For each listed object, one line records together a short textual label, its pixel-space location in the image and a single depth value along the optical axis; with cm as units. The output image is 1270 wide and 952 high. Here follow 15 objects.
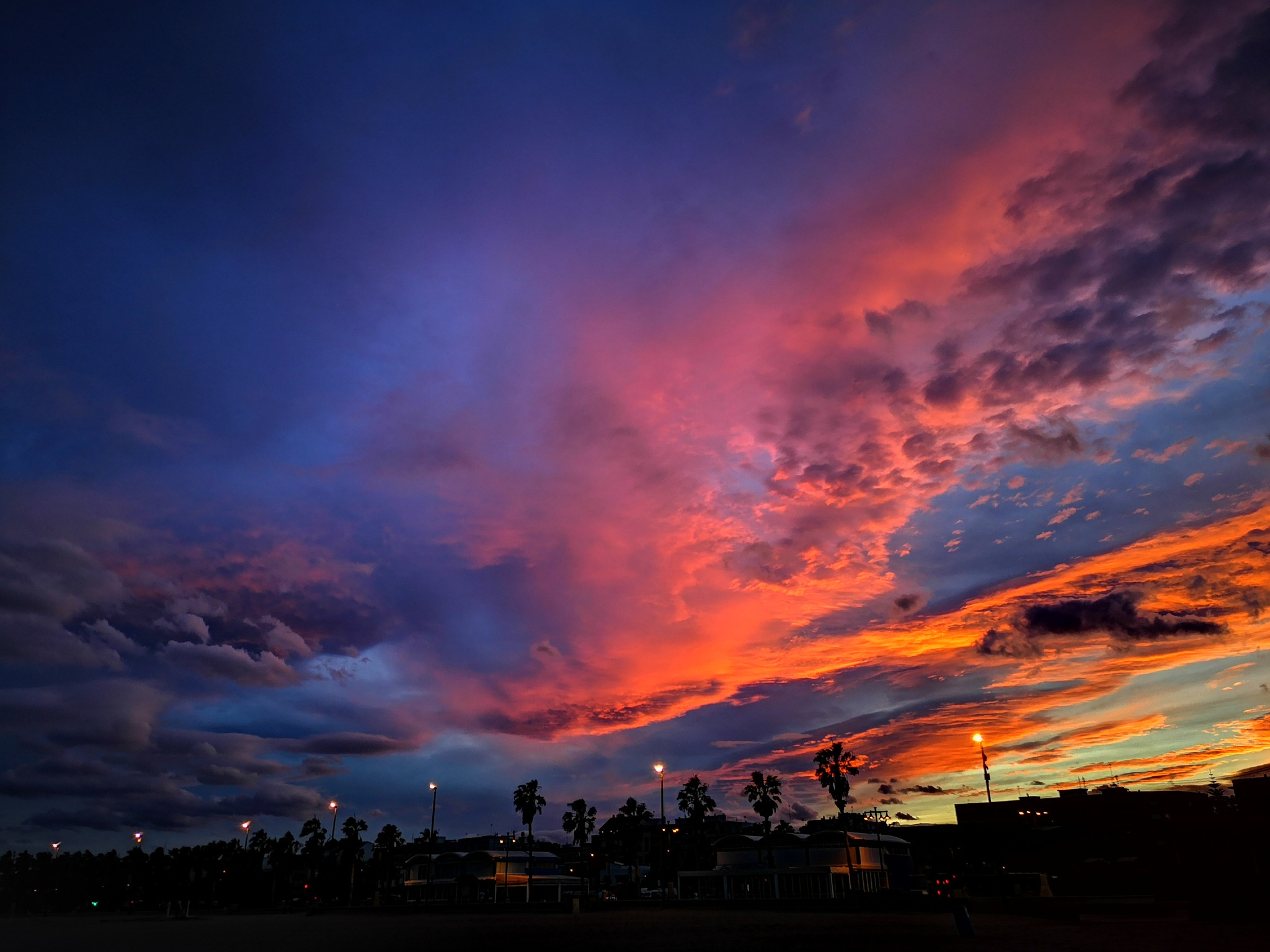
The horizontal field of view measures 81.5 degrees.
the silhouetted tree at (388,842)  13838
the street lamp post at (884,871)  7804
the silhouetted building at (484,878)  9994
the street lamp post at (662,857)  6279
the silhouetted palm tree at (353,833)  12862
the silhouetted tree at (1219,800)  11245
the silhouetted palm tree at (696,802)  9675
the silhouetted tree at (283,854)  13638
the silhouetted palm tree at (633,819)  10250
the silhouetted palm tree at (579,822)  11275
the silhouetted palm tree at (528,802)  10288
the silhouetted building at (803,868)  7581
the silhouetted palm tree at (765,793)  8550
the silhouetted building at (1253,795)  4500
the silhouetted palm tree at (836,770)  7644
